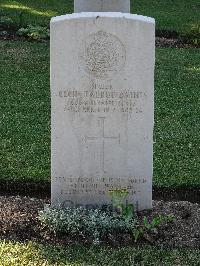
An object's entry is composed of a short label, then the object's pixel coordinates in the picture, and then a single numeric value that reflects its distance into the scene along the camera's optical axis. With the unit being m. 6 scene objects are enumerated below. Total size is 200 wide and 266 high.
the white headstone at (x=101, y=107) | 5.92
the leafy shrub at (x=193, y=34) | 13.47
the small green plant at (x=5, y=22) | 14.16
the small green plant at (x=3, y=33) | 13.61
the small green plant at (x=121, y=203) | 5.93
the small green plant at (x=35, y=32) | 13.28
